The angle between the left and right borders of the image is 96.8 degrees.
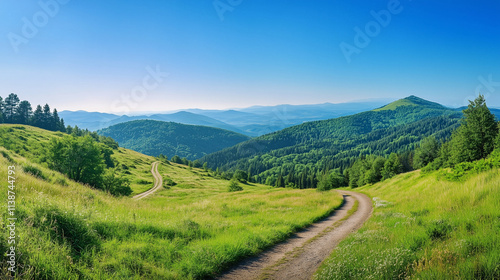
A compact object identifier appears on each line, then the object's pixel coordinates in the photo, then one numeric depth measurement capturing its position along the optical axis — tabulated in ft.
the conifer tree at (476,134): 108.75
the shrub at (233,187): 259.49
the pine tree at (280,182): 494.18
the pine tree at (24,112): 390.09
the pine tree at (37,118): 399.24
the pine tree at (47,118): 413.59
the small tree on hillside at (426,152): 254.68
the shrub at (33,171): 48.22
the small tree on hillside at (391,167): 231.91
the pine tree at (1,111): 353.43
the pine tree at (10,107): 380.17
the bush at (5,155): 56.93
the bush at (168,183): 240.47
